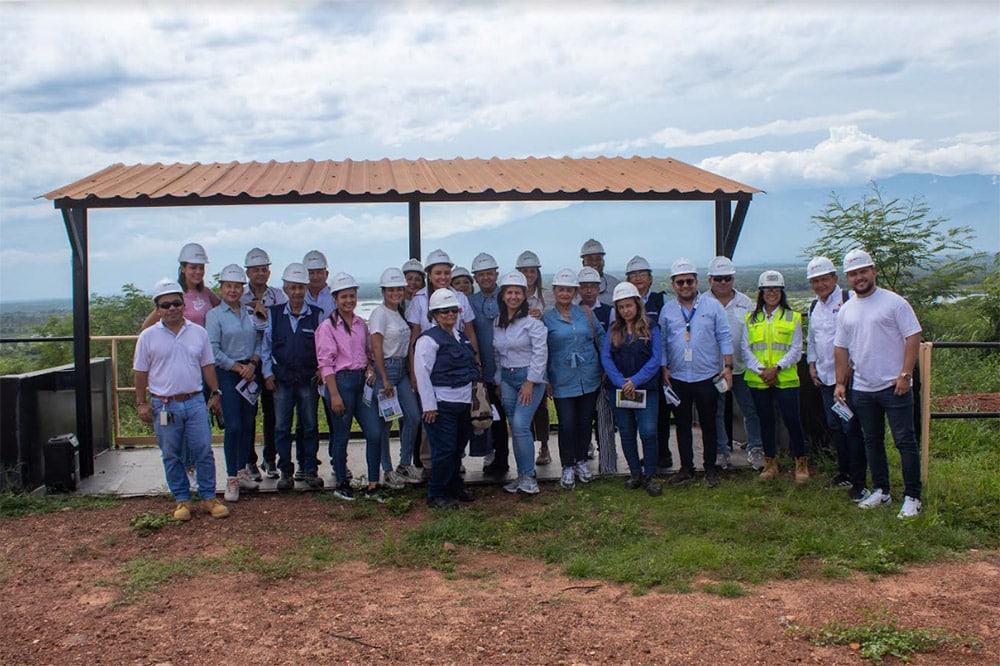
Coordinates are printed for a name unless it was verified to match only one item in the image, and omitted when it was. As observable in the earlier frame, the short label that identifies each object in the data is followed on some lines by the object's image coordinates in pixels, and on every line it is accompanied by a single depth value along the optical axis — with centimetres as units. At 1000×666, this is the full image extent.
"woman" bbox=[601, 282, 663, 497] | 638
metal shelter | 689
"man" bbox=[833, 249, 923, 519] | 564
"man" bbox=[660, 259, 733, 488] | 651
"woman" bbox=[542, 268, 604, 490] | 650
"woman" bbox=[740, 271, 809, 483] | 652
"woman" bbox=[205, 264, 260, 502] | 629
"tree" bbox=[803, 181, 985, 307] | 1334
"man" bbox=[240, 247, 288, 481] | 659
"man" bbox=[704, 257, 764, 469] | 681
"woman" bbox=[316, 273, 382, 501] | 626
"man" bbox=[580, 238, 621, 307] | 727
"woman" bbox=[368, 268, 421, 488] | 627
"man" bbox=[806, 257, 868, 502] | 616
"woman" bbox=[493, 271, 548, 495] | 632
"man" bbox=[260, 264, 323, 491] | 638
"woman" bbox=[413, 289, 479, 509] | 608
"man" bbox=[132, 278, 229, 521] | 584
